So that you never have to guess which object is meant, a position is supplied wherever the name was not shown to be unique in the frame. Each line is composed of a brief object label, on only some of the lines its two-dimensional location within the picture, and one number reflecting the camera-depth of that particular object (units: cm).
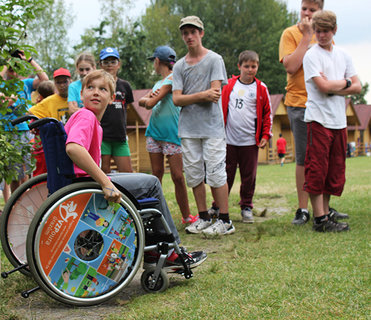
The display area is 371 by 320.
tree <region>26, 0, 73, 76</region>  3734
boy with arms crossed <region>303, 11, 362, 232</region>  493
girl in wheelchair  284
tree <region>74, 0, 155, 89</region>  3597
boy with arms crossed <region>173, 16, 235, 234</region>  510
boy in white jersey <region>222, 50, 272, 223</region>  600
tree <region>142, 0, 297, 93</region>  4950
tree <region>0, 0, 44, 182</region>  304
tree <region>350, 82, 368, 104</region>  8600
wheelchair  273
